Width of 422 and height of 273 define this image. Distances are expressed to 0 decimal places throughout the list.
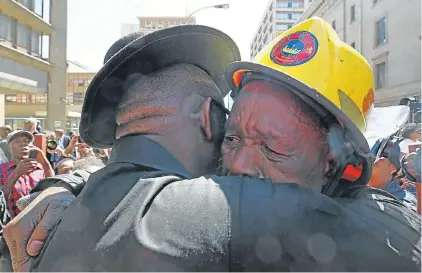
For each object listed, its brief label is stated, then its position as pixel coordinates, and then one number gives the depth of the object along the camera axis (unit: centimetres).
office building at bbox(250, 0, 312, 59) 7425
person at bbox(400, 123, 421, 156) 302
